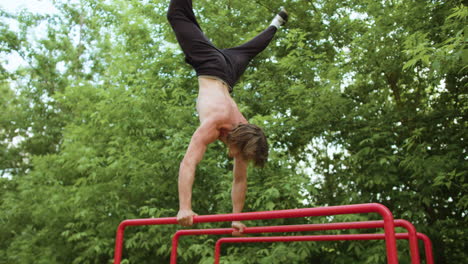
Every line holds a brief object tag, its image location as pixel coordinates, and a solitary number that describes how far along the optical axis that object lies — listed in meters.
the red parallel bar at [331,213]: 1.28
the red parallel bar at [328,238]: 1.99
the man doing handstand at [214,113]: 2.06
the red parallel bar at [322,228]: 1.65
